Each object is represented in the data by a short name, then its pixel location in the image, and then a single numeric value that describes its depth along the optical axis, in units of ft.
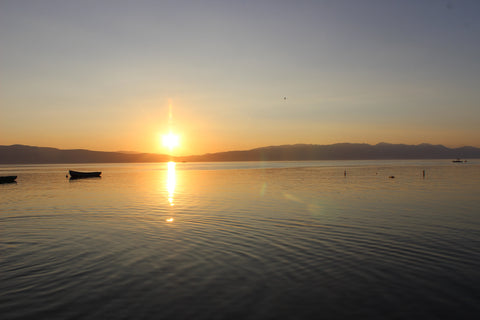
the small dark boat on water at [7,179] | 249.12
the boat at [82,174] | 310.12
